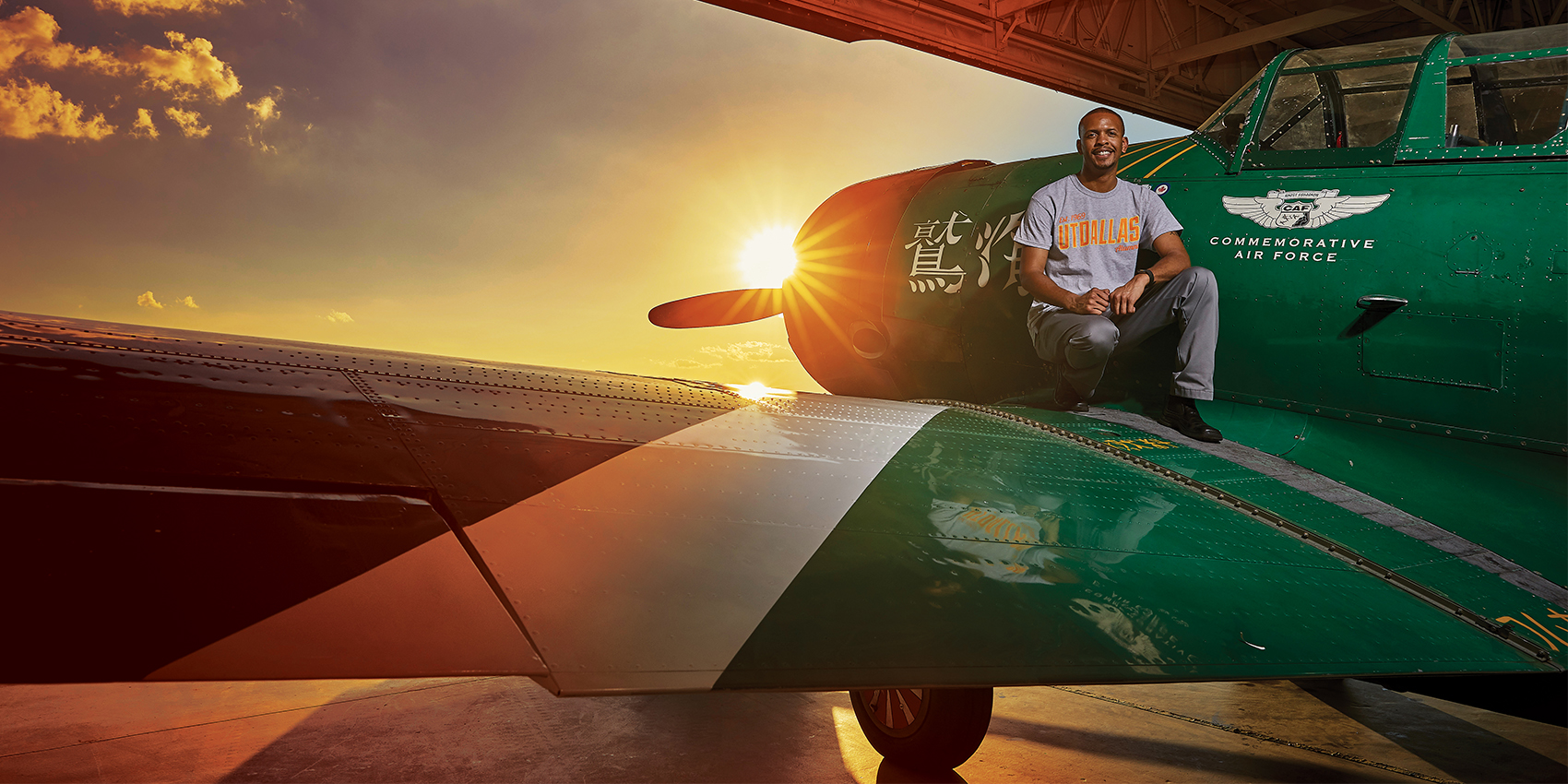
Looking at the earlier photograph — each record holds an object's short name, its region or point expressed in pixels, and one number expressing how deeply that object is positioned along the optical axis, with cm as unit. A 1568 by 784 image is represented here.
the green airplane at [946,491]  137
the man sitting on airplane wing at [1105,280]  354
